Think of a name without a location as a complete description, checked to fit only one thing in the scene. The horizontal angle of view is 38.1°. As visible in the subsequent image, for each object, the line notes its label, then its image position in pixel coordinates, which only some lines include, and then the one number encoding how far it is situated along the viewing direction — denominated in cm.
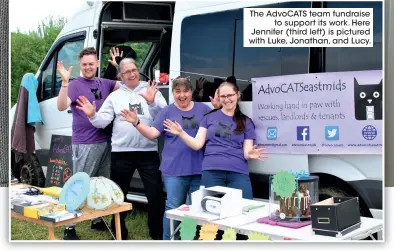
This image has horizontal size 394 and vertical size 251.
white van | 371
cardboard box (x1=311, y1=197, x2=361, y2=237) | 320
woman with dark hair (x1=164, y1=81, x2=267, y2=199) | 390
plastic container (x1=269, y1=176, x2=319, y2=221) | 343
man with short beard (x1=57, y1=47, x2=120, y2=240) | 420
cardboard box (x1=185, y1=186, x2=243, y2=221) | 350
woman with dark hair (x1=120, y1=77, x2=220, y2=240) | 400
